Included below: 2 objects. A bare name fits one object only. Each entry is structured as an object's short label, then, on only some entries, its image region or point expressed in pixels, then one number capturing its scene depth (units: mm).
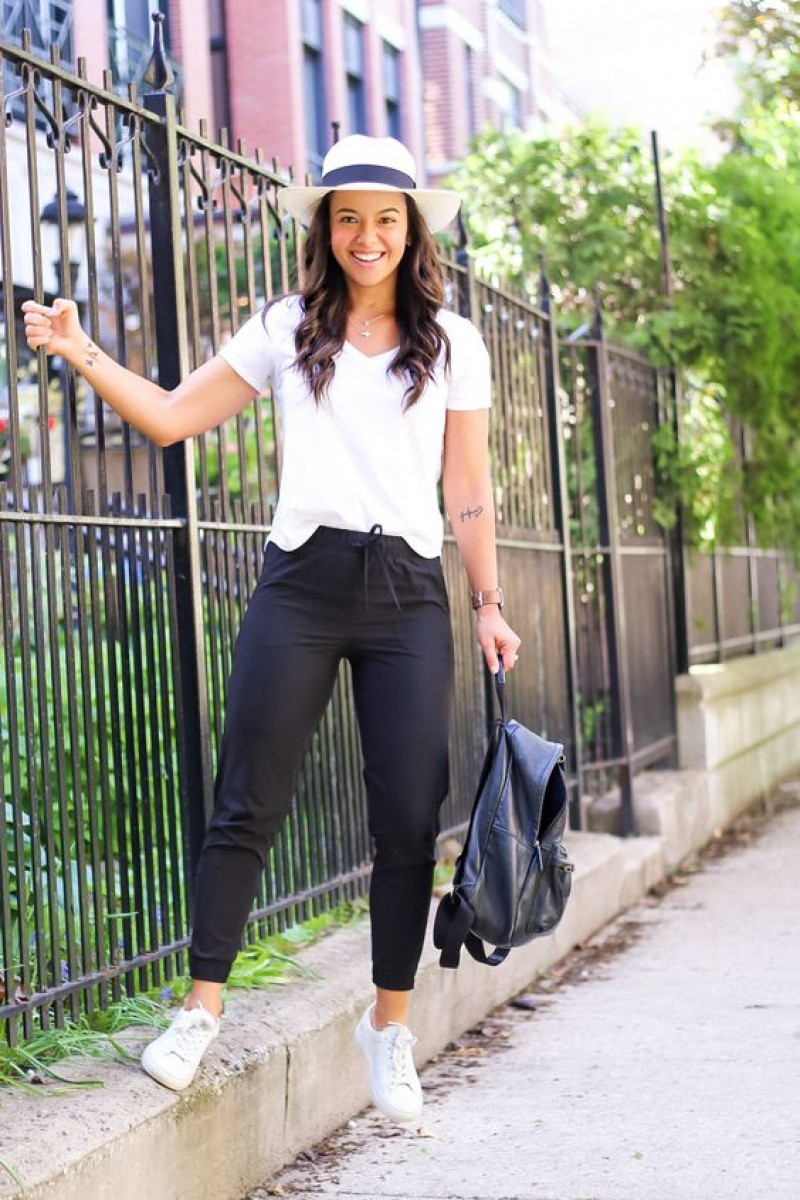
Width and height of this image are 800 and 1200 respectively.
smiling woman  6013
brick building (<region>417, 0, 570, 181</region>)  41101
